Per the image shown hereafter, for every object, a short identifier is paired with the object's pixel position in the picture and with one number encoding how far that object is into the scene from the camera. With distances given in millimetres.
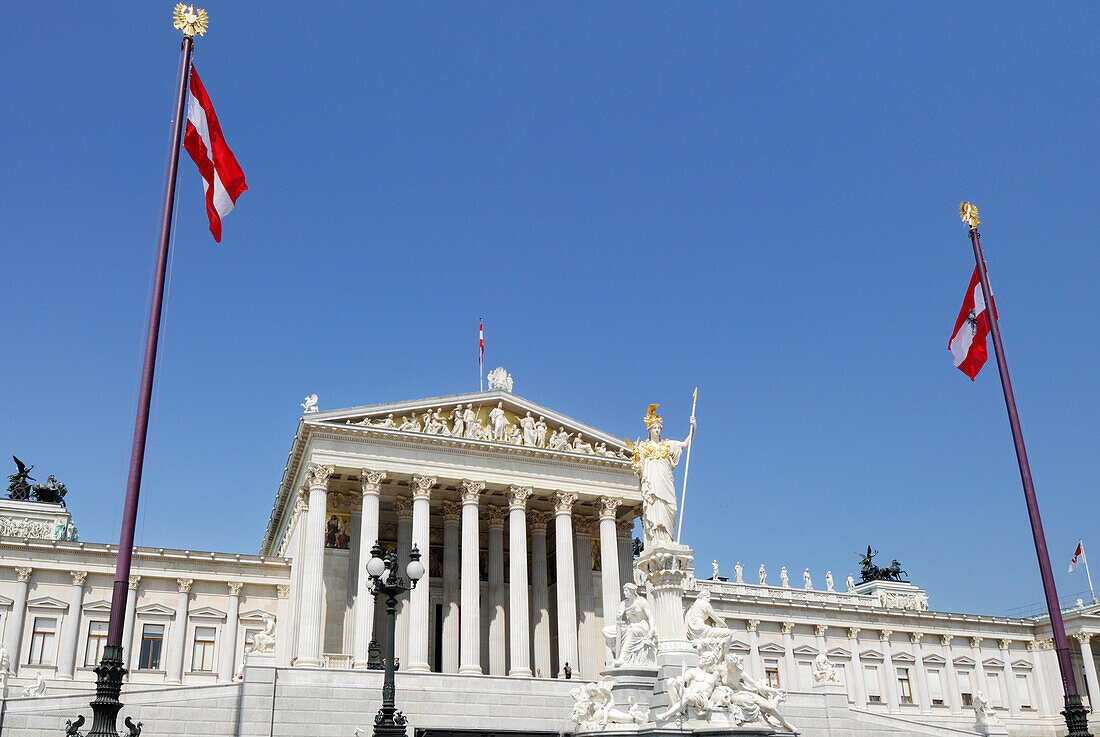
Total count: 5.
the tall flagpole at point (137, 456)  13211
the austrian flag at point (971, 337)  26812
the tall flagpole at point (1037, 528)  20547
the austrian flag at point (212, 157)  19250
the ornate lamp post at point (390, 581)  17875
